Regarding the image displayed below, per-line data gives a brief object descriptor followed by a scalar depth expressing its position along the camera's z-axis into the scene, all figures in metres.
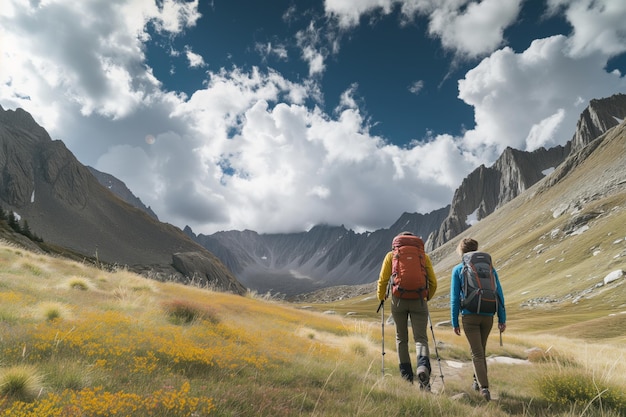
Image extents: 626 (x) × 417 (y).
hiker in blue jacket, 6.78
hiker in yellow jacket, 7.23
